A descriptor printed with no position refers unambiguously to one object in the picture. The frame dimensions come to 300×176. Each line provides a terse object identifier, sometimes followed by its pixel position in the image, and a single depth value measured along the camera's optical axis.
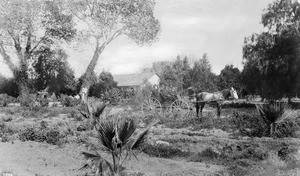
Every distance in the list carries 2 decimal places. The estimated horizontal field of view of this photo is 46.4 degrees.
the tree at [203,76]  25.99
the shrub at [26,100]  19.70
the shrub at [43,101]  21.76
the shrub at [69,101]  22.64
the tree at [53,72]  17.59
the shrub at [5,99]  22.39
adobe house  37.74
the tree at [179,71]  31.31
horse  16.79
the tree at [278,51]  23.19
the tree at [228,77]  37.59
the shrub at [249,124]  10.85
